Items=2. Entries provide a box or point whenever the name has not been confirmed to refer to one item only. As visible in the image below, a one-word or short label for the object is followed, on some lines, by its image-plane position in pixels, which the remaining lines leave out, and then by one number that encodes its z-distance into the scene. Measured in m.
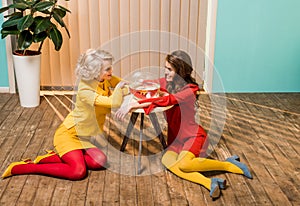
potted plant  3.47
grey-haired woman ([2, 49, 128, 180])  2.69
